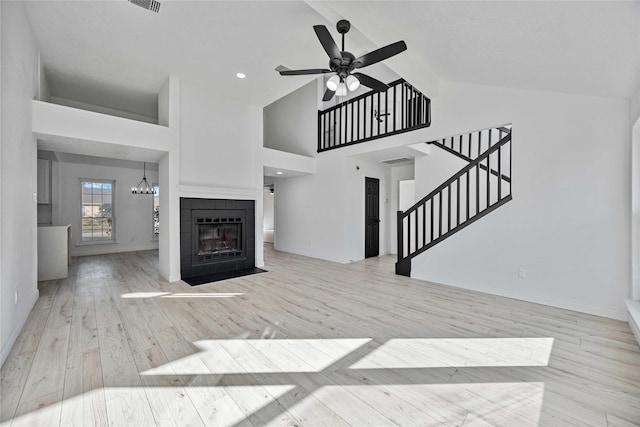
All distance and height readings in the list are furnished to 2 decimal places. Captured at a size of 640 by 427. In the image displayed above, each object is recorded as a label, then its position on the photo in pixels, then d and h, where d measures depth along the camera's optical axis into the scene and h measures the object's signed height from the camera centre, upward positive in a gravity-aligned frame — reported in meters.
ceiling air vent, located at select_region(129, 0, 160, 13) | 2.93 +2.22
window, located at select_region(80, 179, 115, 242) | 7.48 -0.02
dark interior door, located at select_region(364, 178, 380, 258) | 6.97 -0.18
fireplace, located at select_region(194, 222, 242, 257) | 5.05 -0.52
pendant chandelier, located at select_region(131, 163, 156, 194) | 7.87 +0.68
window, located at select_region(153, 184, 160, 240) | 8.45 -0.11
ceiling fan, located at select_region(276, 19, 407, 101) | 2.69 +1.59
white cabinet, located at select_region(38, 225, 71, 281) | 4.68 -0.73
